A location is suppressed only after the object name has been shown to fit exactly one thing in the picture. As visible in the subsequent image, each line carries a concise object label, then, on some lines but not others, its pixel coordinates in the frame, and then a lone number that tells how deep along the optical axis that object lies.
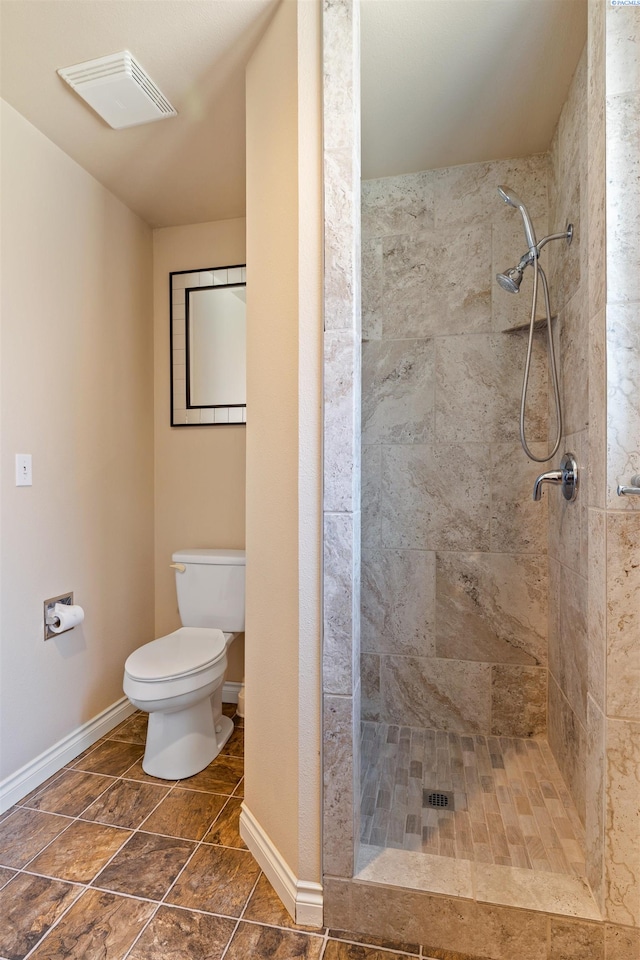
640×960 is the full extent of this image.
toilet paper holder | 1.99
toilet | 1.86
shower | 1.67
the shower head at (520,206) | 1.64
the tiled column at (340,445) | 1.25
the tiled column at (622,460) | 1.14
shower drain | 1.66
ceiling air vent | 1.62
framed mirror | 2.54
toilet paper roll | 1.99
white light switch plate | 1.87
